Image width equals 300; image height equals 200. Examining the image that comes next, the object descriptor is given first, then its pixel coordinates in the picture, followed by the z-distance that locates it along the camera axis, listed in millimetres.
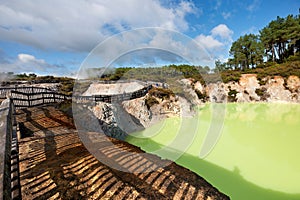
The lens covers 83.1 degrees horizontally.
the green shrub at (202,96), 24578
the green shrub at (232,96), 24962
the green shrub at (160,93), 16750
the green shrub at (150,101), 15764
